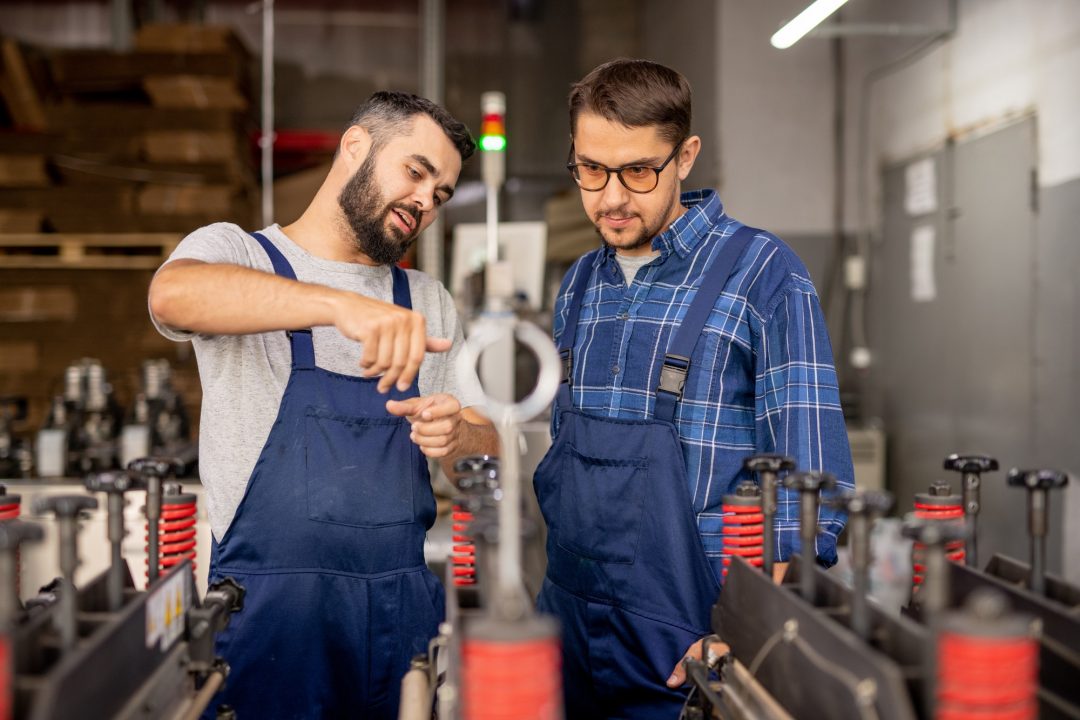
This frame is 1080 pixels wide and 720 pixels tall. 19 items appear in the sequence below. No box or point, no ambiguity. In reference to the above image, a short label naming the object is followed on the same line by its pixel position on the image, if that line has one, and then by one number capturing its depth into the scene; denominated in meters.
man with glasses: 1.35
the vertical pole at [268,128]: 3.44
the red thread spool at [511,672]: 0.70
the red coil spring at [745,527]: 1.16
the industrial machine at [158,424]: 2.93
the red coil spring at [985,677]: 0.69
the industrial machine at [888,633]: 0.70
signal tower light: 2.76
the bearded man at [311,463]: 1.35
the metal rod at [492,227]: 2.64
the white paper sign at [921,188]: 3.58
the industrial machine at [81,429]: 2.93
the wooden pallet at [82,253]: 4.04
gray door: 3.00
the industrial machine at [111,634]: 0.76
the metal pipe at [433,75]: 4.61
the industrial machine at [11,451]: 2.92
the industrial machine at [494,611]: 0.71
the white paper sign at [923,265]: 3.60
